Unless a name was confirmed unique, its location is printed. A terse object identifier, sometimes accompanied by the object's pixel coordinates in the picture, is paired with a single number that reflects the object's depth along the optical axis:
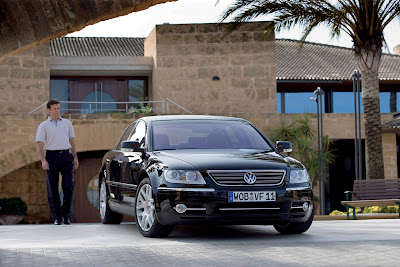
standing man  11.35
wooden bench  17.41
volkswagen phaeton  8.32
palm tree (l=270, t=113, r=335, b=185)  28.98
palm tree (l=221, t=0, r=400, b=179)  20.69
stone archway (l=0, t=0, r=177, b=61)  8.13
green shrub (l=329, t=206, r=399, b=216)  18.70
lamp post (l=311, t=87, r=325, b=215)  27.78
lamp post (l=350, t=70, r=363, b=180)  28.53
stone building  27.92
